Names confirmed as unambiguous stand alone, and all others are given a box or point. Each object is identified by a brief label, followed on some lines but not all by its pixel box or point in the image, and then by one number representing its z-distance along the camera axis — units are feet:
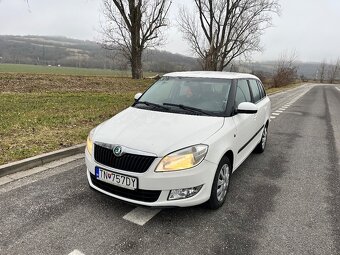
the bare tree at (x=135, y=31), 65.05
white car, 9.49
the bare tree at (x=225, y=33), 85.87
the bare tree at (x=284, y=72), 146.51
